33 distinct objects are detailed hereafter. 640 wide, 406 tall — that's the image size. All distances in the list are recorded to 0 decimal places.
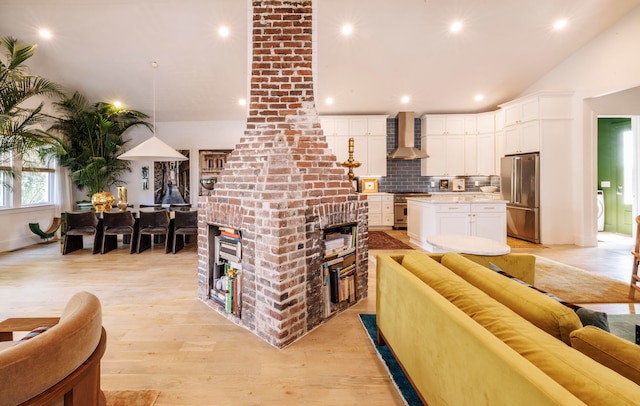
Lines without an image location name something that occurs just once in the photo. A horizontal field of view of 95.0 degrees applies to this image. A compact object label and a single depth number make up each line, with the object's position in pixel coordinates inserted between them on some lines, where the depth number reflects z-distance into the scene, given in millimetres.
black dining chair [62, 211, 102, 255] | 4789
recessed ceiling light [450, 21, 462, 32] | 4684
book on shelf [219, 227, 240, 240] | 2566
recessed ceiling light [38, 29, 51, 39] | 4594
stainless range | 7098
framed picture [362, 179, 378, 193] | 7492
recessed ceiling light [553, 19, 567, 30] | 4654
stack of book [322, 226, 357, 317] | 2586
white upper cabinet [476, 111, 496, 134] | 6791
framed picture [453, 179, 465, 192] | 7363
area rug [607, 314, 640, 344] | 2257
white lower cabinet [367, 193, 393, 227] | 7098
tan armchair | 739
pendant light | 4445
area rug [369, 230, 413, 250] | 5180
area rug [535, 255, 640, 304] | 2961
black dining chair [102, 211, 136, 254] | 4836
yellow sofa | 778
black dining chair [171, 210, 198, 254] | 4801
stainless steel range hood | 7012
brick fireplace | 2203
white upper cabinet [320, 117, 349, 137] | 7152
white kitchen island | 4805
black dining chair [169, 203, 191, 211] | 5797
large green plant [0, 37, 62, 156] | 3883
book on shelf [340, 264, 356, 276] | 2737
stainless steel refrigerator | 5430
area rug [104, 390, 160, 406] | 1633
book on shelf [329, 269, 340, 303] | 2646
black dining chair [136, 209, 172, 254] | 4840
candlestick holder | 3977
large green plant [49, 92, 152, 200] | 6059
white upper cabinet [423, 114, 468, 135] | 7051
